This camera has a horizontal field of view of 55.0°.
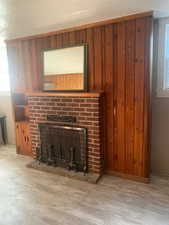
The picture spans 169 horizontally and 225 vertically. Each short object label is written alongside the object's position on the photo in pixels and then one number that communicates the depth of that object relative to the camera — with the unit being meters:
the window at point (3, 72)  3.80
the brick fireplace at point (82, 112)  2.38
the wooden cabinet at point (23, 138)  3.24
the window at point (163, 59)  2.21
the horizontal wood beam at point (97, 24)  2.04
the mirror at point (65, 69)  2.52
